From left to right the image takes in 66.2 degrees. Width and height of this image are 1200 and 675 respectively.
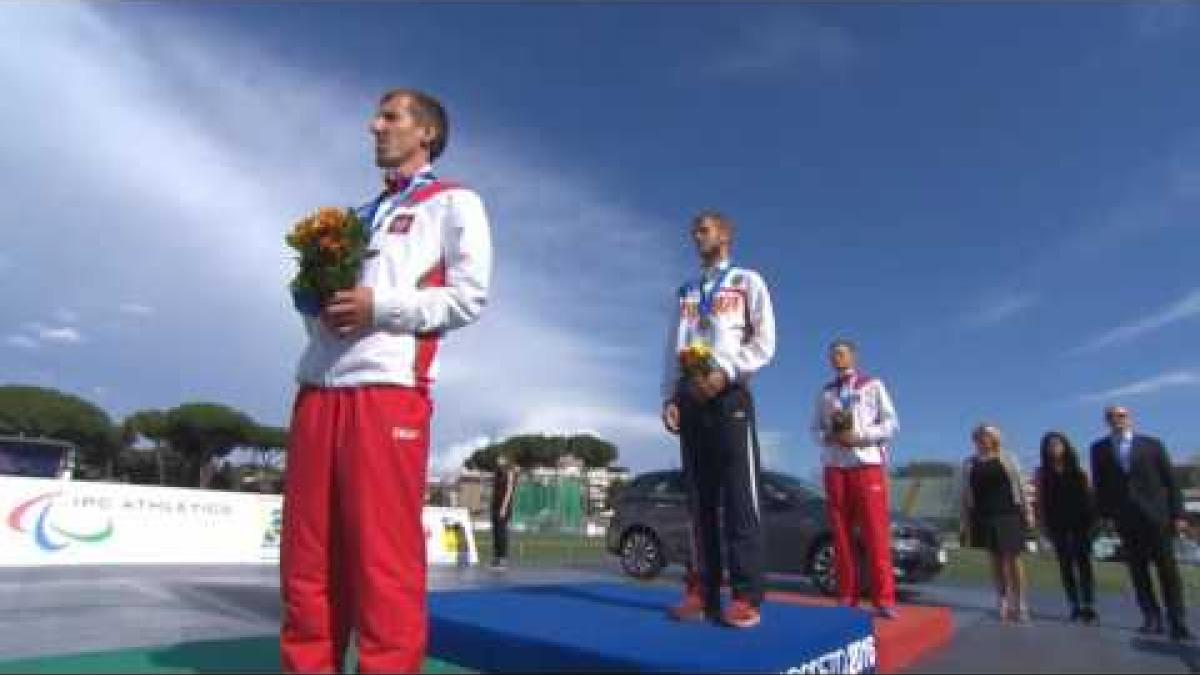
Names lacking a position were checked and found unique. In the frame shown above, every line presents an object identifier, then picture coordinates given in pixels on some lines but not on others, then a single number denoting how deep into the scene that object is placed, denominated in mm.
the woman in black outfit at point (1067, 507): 9000
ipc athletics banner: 11992
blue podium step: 3131
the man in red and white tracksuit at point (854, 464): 7141
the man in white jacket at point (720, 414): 4355
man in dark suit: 7469
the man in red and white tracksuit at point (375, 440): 2705
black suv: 11844
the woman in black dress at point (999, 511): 8594
